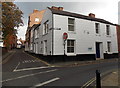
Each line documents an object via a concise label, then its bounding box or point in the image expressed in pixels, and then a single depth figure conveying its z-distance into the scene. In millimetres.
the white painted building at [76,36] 13031
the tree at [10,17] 13154
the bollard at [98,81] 3641
